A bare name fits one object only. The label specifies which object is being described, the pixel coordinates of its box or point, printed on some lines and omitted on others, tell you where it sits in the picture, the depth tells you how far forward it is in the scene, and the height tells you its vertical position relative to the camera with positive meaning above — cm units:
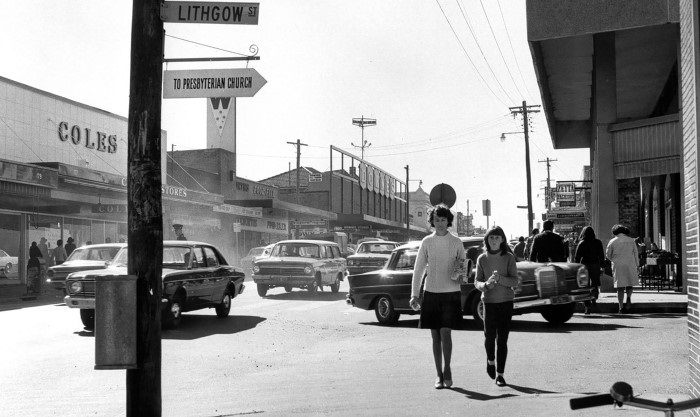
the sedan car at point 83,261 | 1955 -19
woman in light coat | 1529 -15
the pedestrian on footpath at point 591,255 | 1576 -6
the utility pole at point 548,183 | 6590 +819
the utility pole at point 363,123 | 10100 +1634
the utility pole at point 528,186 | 4600 +374
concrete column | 2033 +234
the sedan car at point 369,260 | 2577 -23
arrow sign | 714 +149
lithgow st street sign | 628 +186
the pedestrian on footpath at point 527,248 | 2646 +14
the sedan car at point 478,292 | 1352 -65
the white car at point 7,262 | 2728 -29
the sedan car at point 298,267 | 2264 -39
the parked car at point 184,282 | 1402 -53
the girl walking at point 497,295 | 828 -44
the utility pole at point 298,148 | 5910 +764
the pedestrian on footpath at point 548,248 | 1501 +8
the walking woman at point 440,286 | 812 -34
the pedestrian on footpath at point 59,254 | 2598 -2
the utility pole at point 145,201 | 612 +39
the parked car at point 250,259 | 3462 -26
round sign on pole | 1491 +107
